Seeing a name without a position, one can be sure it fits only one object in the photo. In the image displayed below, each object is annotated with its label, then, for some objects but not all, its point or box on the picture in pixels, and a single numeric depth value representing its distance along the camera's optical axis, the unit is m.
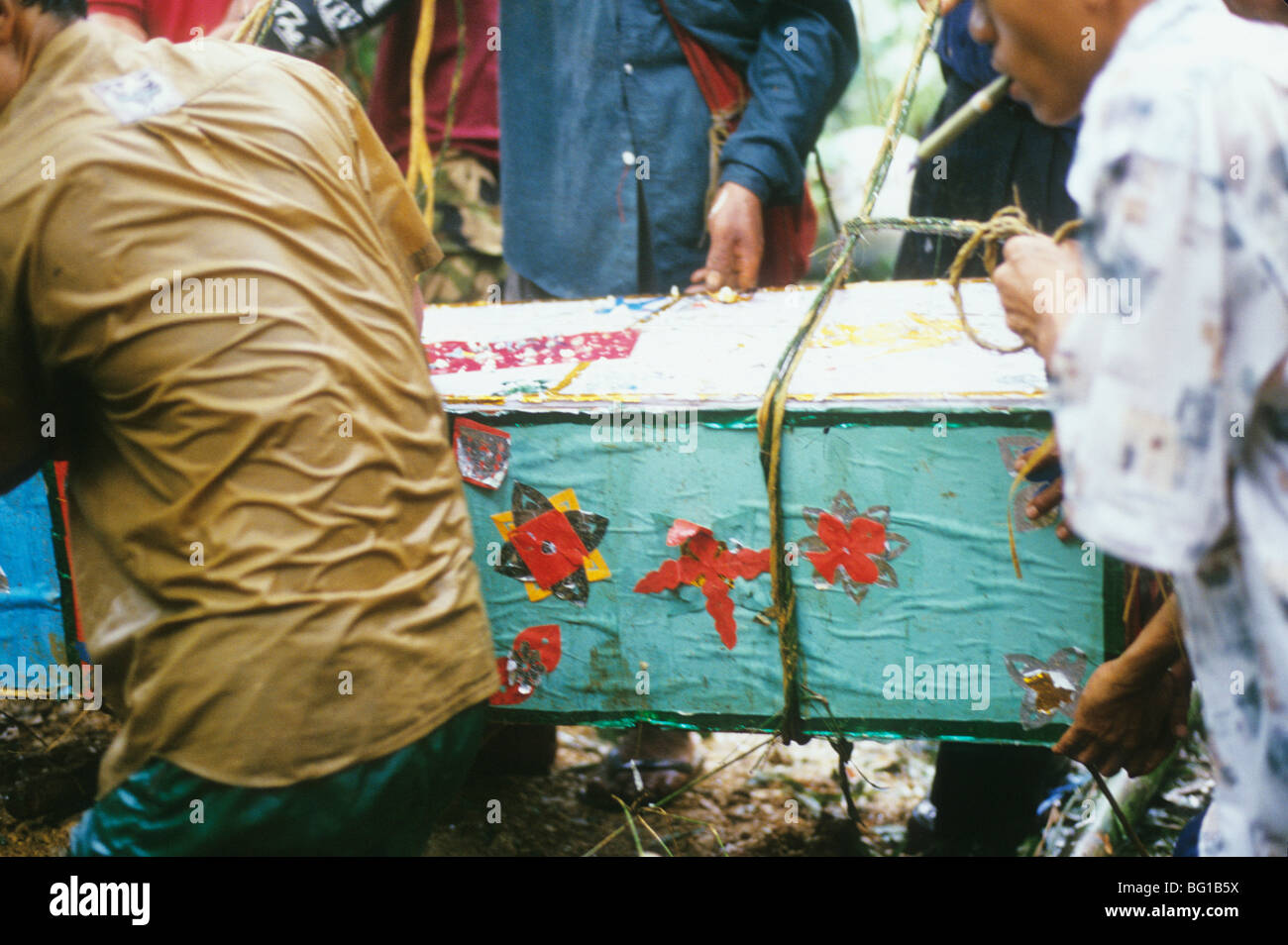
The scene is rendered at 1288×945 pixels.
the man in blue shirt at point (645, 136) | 2.23
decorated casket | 1.50
